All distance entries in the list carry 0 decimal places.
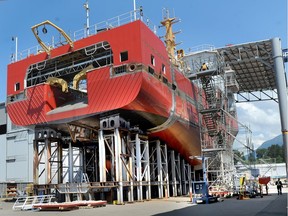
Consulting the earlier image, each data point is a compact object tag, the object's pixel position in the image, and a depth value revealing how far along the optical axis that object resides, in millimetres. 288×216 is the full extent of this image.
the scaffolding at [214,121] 37031
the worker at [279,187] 35531
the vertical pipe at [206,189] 27403
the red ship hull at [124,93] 31184
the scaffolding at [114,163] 31594
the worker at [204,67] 41119
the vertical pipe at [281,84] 16900
